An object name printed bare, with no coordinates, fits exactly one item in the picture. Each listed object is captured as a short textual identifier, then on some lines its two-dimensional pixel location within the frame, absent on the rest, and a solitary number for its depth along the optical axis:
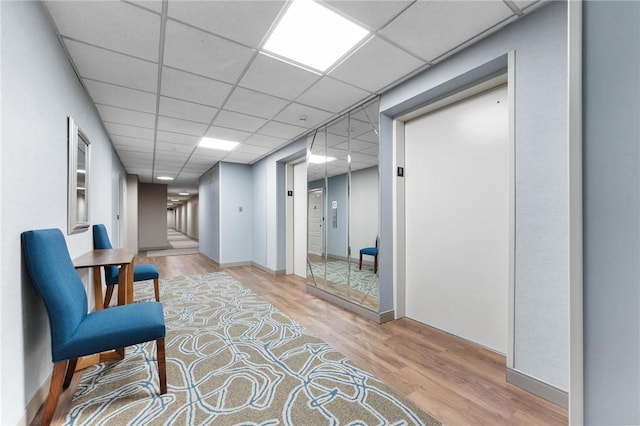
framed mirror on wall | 2.26
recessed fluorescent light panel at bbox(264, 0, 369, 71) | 1.83
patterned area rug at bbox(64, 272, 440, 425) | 1.58
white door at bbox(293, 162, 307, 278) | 5.34
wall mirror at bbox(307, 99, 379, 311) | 3.29
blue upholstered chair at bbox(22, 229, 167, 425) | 1.45
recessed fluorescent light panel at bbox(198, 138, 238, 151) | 4.71
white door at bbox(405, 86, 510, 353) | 2.36
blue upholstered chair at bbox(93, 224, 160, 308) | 3.04
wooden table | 2.13
